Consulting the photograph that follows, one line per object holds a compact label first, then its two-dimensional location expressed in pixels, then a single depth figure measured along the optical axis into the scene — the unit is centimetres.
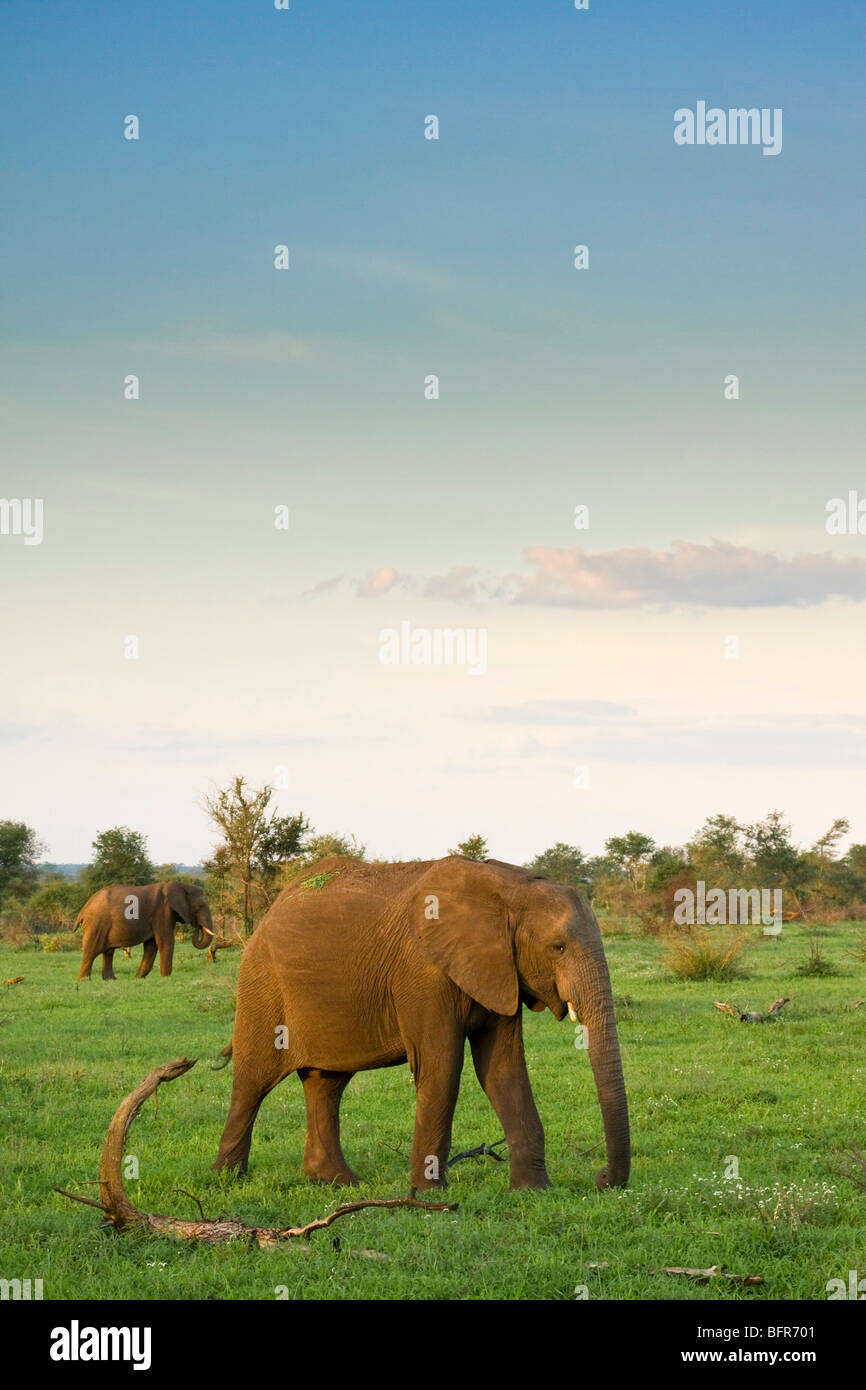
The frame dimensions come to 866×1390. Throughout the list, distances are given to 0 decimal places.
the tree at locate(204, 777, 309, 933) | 3912
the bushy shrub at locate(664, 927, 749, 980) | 2688
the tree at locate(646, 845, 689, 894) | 5300
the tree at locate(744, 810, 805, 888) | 5947
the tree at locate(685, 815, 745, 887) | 5859
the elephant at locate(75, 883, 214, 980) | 3161
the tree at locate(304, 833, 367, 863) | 3969
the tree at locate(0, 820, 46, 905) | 6431
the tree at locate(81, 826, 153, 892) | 5959
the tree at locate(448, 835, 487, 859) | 4228
